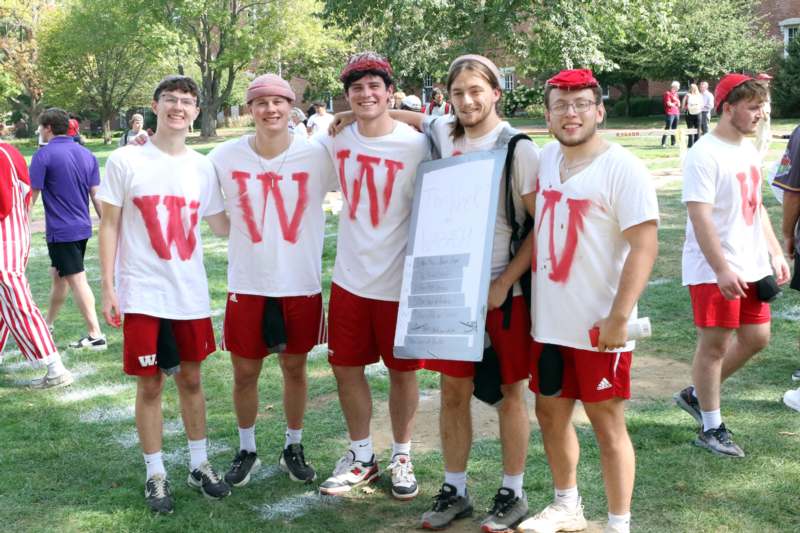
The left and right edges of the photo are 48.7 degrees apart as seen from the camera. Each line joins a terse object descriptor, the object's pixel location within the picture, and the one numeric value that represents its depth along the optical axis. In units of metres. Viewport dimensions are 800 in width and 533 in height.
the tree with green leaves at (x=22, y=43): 50.00
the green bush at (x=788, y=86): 34.25
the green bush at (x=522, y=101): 46.27
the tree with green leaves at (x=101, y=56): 45.56
